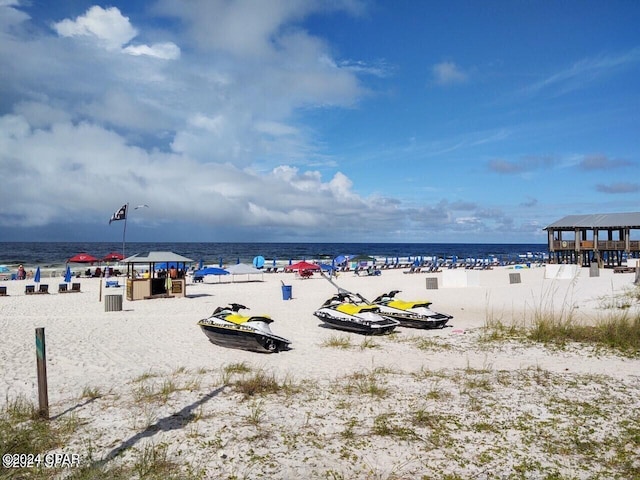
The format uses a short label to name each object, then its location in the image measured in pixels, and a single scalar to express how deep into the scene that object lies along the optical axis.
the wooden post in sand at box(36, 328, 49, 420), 5.75
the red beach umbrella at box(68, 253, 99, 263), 27.50
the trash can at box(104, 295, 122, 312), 17.06
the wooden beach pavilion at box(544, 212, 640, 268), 39.31
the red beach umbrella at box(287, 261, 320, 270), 32.03
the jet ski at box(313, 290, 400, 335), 12.02
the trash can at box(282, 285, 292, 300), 20.19
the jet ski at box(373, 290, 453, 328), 13.12
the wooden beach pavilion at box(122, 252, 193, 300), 20.08
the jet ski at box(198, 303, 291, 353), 10.05
